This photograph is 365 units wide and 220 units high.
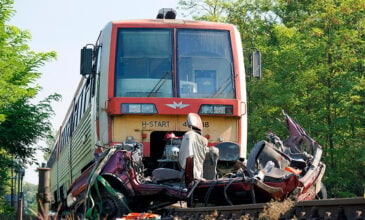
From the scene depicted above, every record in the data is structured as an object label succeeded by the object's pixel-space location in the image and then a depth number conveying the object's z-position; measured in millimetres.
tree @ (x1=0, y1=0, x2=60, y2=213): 25391
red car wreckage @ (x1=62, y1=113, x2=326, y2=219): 10266
